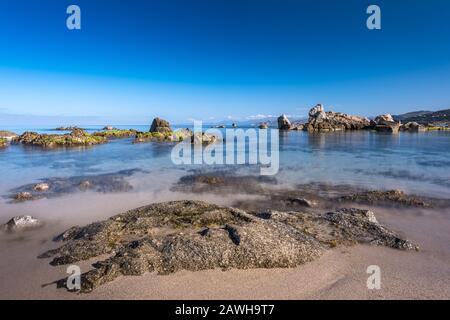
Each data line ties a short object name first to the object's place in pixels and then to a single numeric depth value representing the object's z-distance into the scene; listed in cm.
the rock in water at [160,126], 7279
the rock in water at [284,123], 11579
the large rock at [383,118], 10339
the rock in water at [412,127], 9454
